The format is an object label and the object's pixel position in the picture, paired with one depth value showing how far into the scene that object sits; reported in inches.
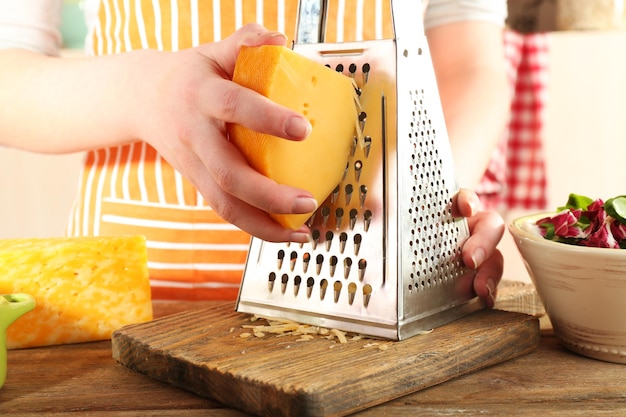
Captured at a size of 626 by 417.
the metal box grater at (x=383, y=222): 35.1
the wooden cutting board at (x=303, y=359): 28.6
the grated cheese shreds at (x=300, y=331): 34.3
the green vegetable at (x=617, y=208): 34.1
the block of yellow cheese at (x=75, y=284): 37.4
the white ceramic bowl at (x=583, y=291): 32.7
